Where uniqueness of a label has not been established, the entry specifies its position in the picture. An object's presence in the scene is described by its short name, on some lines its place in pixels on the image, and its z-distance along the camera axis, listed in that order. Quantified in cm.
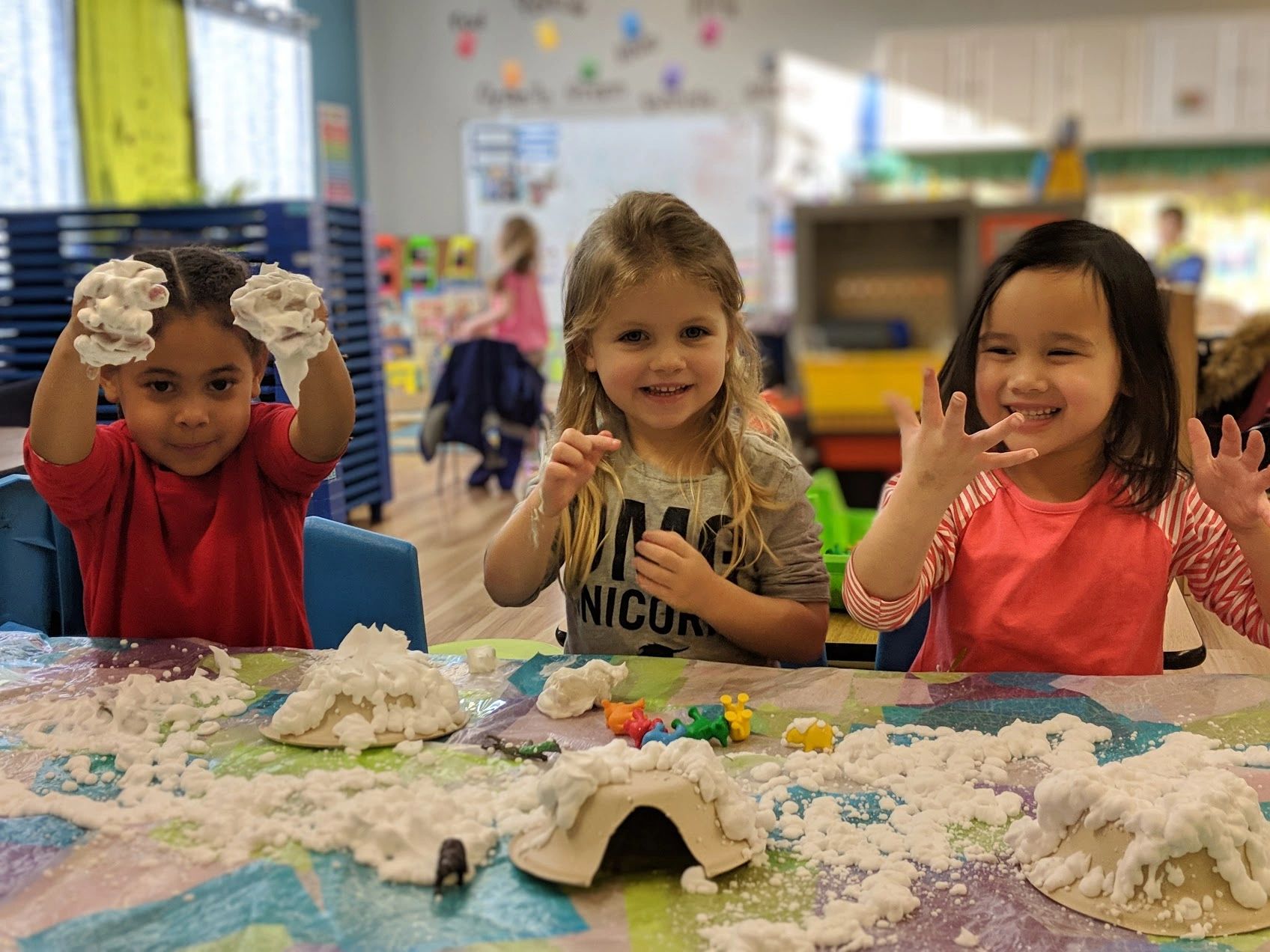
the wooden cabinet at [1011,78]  580
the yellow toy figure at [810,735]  78
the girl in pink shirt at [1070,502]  100
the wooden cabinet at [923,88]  583
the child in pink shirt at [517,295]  442
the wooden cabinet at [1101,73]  579
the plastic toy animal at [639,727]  80
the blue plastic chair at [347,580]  115
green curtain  441
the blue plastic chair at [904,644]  114
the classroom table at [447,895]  58
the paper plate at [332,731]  79
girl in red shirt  103
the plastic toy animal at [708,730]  79
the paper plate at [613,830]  62
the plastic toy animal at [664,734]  78
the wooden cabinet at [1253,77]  573
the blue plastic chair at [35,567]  125
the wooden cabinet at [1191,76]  576
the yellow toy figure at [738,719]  80
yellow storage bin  277
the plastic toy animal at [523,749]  77
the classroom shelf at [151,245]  214
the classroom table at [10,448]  135
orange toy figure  81
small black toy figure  62
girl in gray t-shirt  104
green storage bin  180
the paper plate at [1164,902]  58
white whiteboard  620
